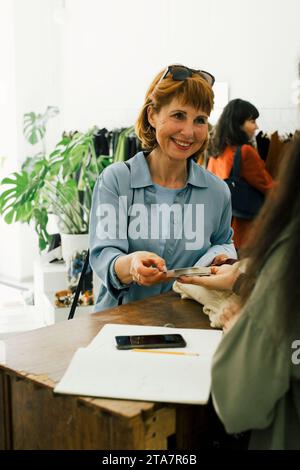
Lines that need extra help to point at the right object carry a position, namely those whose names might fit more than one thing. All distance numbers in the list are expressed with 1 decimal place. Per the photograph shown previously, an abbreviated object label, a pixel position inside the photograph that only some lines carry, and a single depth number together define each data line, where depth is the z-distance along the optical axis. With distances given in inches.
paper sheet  42.8
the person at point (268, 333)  35.8
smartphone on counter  51.2
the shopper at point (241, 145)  148.9
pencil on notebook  50.1
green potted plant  155.8
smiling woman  74.8
